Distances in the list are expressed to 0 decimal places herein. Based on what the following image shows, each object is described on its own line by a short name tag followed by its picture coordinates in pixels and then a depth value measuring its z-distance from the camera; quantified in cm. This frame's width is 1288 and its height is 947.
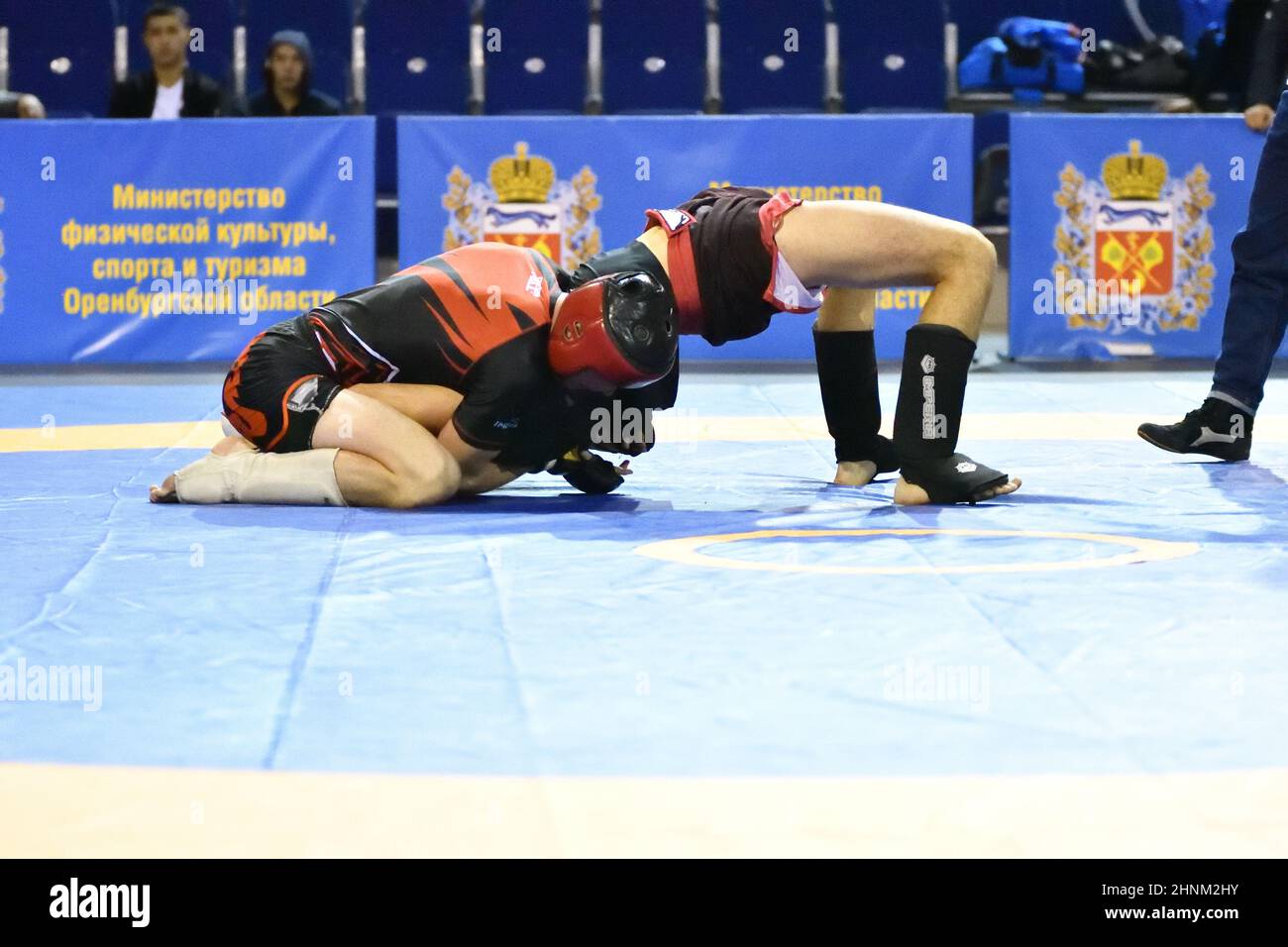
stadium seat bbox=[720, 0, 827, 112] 1066
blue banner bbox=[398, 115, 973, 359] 827
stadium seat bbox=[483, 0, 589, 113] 1066
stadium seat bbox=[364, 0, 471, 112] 1062
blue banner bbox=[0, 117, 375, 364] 822
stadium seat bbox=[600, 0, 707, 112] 1062
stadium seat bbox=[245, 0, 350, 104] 1055
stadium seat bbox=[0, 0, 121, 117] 1055
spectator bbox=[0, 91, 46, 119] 875
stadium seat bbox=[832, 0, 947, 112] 1062
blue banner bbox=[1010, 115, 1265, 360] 830
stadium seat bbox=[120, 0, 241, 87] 1062
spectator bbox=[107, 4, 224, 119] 922
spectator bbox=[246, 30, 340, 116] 921
